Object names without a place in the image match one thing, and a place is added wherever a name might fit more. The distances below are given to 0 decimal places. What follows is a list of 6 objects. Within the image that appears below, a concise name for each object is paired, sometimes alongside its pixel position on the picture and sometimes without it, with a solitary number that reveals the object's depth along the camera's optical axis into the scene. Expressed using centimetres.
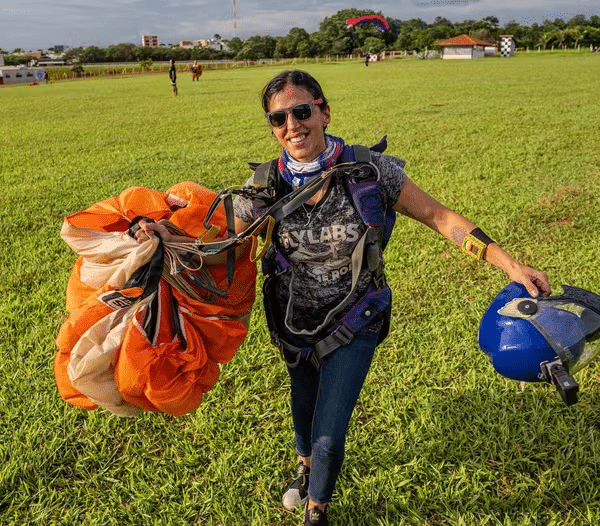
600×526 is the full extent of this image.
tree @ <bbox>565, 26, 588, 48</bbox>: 8519
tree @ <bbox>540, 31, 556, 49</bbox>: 9000
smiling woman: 210
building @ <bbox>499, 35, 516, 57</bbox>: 7844
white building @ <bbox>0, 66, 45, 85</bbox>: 5822
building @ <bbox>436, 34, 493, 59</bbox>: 7881
